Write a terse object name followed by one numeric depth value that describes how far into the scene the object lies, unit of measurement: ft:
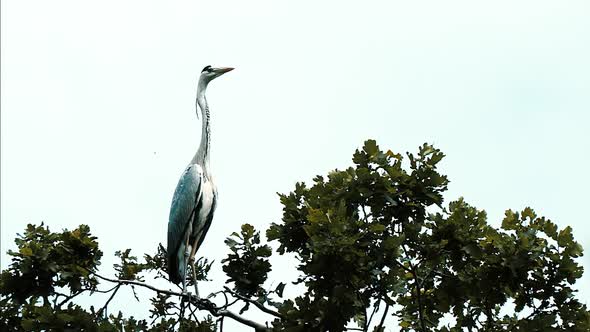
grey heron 76.38
